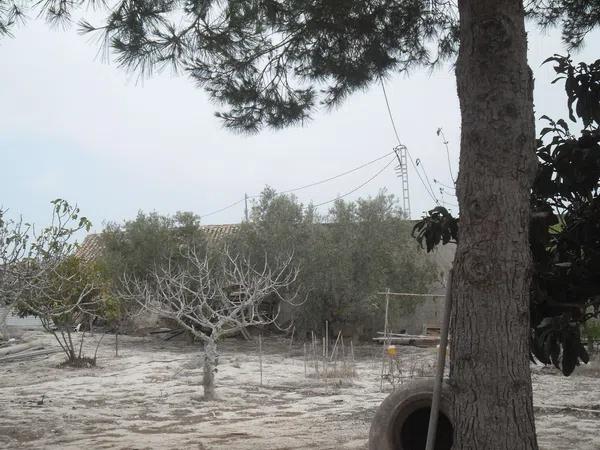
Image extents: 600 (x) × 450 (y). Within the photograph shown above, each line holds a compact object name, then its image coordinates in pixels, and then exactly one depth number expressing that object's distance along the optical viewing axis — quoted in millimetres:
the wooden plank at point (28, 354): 17188
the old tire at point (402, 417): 3982
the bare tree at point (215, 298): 11570
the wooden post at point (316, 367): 13868
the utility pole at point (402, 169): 25322
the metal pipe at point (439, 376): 3588
